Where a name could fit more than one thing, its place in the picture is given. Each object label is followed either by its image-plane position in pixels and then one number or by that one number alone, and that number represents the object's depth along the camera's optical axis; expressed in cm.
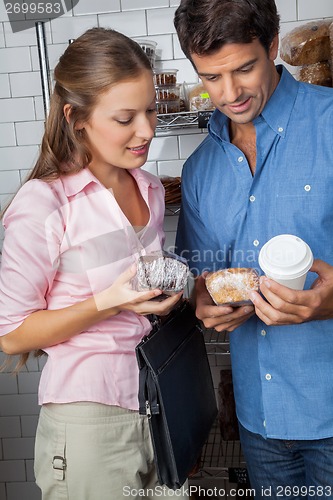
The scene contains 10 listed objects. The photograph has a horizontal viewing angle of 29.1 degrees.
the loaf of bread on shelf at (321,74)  226
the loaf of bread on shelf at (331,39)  219
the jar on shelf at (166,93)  243
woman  140
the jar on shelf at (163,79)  244
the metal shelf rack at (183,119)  233
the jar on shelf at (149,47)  247
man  145
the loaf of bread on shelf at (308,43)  225
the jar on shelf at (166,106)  242
